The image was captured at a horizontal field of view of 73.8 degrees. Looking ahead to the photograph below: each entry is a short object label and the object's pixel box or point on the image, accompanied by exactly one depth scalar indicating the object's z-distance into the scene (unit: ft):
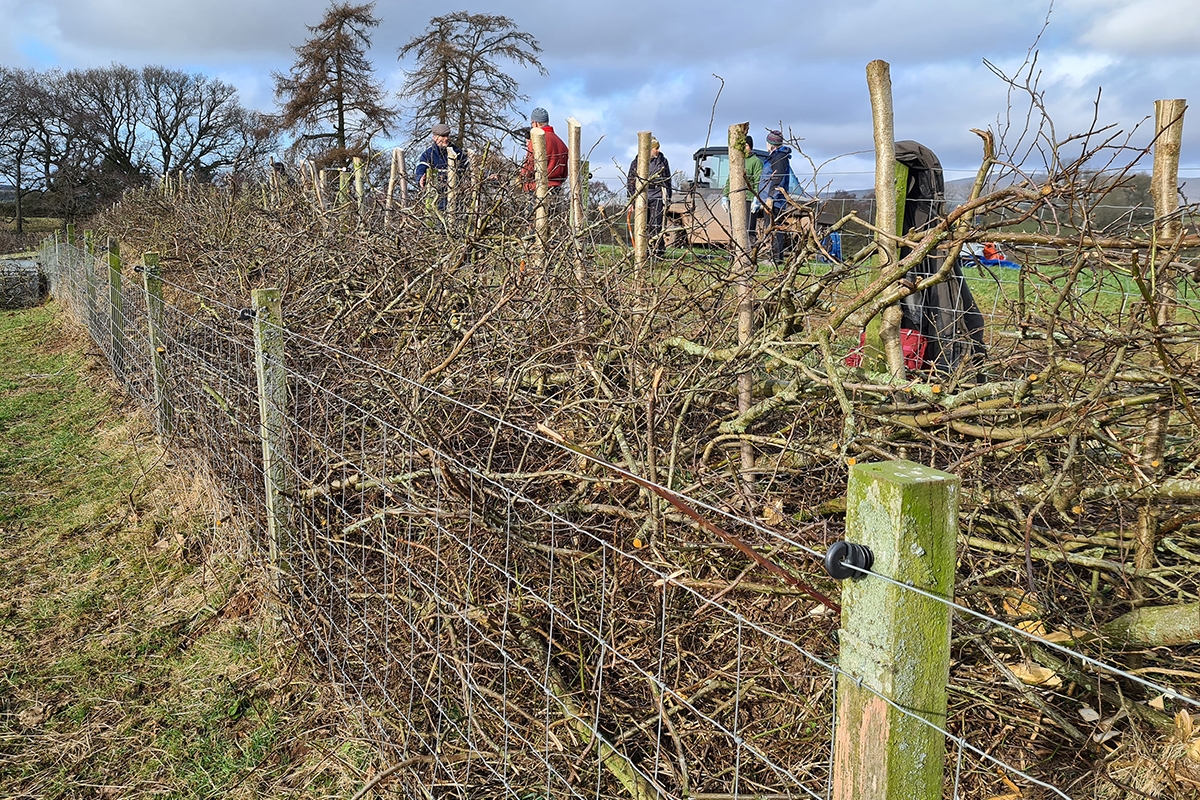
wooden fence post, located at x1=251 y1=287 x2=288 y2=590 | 10.98
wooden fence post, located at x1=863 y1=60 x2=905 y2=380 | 11.10
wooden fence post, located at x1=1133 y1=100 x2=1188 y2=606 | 6.82
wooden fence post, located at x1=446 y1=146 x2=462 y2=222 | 15.35
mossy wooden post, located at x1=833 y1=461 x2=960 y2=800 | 3.62
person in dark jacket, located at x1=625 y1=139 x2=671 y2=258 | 12.12
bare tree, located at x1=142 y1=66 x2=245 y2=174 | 148.66
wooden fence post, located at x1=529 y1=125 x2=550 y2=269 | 12.91
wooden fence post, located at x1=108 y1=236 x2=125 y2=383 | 23.95
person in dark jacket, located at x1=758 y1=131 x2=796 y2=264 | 9.55
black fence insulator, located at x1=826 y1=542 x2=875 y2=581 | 3.69
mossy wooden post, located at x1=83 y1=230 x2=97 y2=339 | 30.50
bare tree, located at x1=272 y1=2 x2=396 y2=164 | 97.96
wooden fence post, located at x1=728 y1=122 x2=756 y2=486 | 9.23
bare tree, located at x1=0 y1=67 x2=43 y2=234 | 128.98
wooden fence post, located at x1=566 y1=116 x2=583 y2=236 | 13.64
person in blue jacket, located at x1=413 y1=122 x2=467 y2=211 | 27.24
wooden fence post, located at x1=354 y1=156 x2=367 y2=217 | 18.64
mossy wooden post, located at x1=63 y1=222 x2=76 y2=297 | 37.65
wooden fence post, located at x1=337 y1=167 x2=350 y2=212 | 19.16
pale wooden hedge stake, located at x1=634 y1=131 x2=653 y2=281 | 12.07
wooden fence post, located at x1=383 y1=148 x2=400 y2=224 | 17.10
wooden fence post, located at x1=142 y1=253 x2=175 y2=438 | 18.24
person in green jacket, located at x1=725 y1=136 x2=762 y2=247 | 9.85
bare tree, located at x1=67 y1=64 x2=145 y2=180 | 139.54
